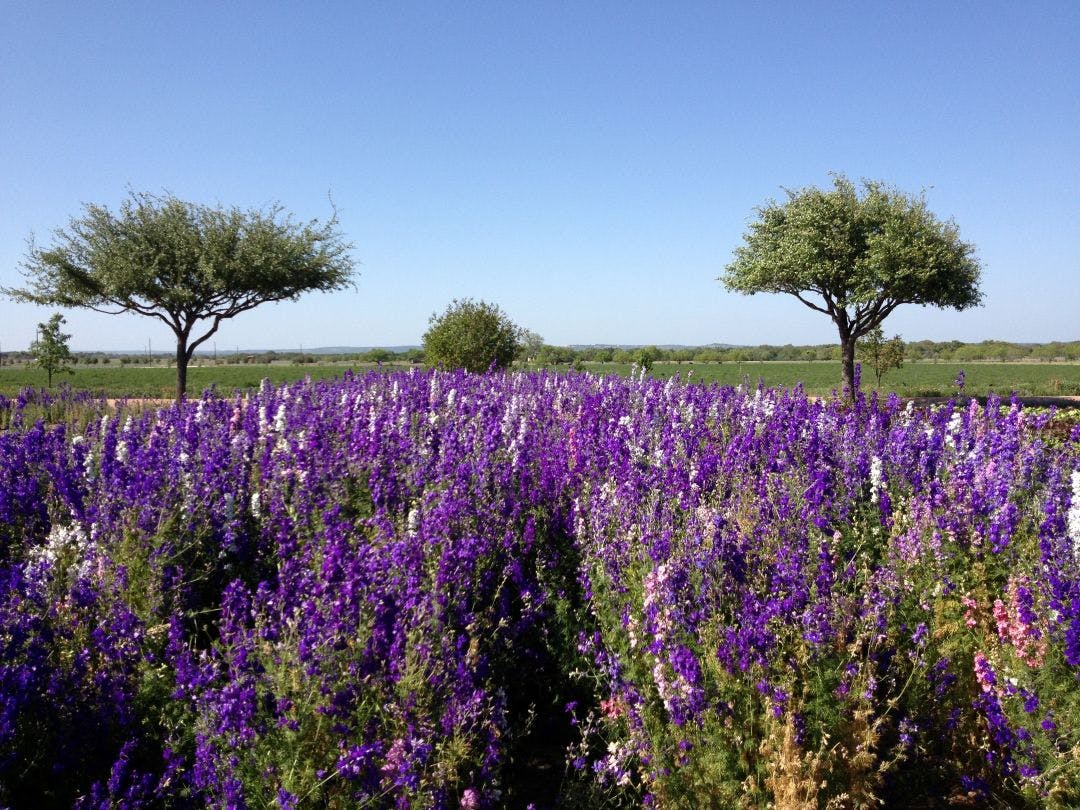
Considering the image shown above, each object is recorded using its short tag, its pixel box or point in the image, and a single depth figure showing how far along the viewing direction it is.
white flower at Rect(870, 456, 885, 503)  4.76
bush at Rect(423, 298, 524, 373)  23.27
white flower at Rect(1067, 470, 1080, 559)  3.56
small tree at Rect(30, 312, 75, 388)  25.31
